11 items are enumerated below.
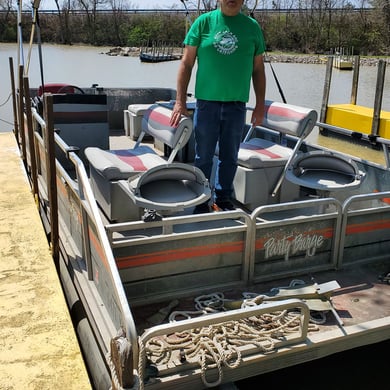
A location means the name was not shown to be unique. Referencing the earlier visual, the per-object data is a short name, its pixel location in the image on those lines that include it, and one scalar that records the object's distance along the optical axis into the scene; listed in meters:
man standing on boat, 3.15
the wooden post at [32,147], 4.54
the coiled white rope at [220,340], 2.15
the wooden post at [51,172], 3.37
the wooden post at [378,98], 9.45
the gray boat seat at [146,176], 3.00
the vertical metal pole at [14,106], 6.78
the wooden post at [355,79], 11.54
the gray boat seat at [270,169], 3.77
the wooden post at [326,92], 11.24
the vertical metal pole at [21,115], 5.23
